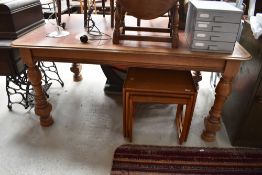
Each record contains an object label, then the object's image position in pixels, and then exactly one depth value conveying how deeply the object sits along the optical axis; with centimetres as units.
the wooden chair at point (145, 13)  132
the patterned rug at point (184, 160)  154
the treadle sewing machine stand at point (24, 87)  199
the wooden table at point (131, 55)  141
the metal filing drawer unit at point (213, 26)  127
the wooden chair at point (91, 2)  194
